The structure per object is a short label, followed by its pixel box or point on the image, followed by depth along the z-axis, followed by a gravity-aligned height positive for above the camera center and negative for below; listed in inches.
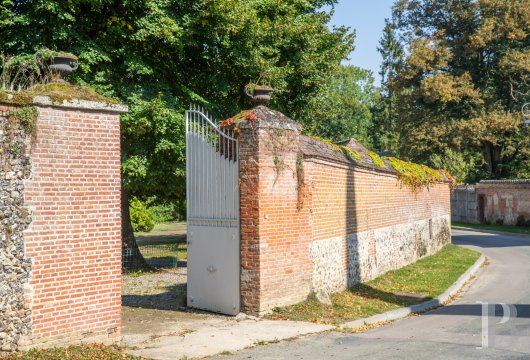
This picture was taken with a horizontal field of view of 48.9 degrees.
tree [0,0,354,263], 532.1 +150.7
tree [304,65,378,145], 2458.2 +373.4
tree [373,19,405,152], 2527.1 +399.4
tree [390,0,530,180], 1648.6 +342.2
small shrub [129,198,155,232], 1425.9 -44.3
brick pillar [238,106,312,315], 395.2 -11.2
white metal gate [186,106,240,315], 406.6 -14.8
